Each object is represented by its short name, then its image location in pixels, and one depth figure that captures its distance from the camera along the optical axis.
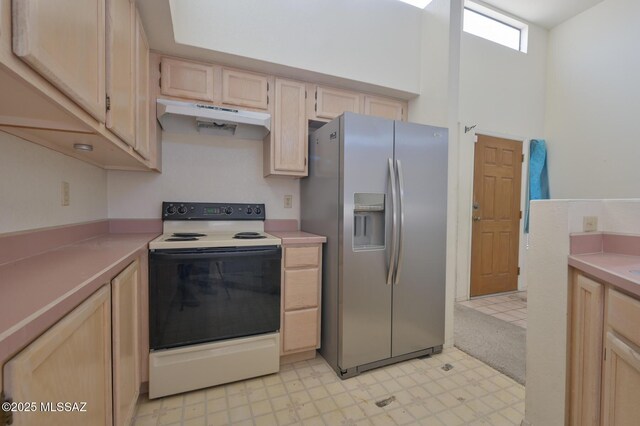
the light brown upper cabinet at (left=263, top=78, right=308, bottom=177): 2.27
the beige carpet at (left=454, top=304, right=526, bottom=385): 2.11
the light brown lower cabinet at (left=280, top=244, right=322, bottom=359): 2.01
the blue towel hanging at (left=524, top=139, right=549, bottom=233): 3.87
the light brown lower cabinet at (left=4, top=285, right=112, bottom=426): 0.54
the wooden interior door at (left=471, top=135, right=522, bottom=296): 3.60
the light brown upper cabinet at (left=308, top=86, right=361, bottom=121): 2.41
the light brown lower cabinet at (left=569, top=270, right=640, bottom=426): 0.90
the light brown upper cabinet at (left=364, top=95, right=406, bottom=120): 2.64
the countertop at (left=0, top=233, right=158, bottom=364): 0.54
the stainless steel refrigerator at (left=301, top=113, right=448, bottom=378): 1.94
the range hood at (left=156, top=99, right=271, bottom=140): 1.89
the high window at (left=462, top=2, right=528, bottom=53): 3.56
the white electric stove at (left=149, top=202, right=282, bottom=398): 1.67
